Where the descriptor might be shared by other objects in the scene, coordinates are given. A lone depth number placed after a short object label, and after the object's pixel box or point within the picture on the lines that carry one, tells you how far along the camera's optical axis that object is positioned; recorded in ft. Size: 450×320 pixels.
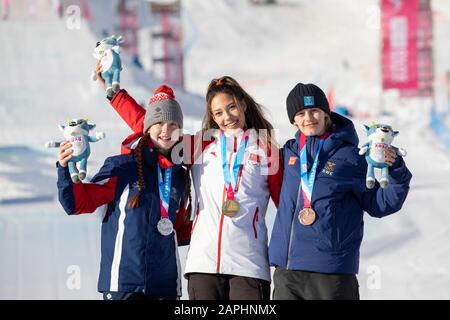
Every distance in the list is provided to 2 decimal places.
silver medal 20.80
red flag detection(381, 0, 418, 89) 53.47
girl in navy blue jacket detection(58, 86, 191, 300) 20.56
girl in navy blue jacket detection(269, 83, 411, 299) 20.30
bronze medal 20.38
